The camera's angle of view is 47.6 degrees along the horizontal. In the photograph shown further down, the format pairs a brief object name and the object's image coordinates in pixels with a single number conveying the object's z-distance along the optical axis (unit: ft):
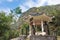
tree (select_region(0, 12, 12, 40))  31.17
